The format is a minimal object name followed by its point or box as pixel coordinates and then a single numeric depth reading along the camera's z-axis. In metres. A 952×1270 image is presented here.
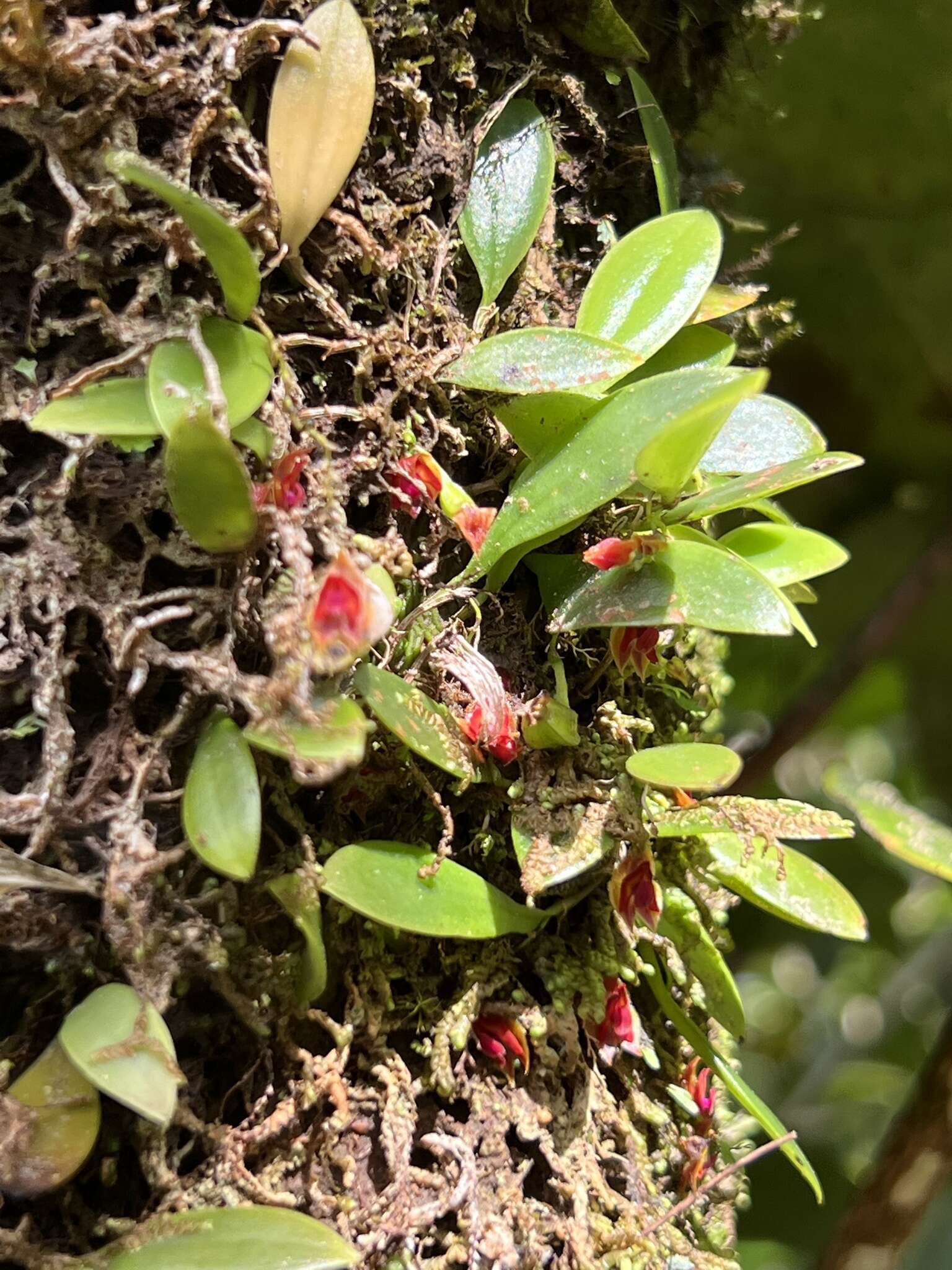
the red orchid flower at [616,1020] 0.14
